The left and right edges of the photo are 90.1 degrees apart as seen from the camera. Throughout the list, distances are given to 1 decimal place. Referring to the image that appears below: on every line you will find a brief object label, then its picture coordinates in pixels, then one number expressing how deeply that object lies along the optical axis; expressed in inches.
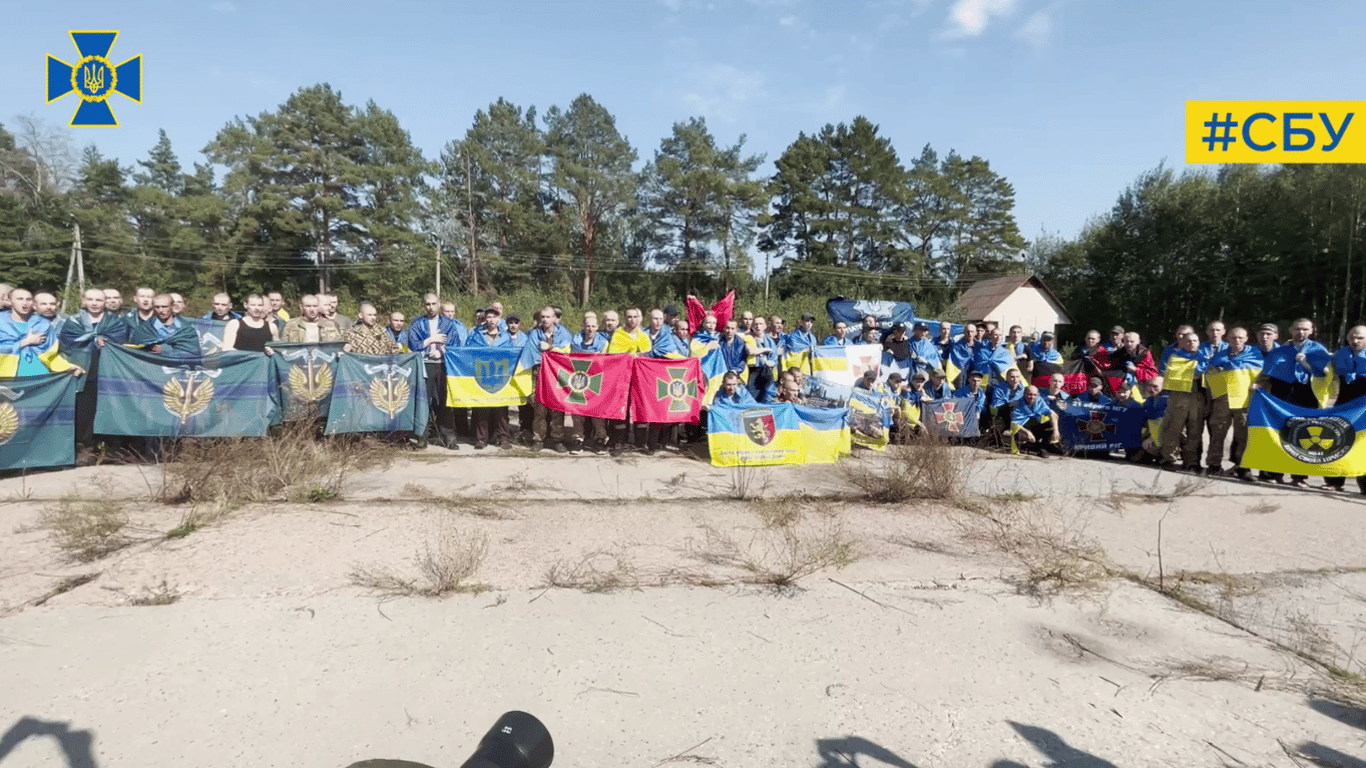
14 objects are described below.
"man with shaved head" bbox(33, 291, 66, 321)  300.5
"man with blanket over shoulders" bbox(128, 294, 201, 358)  333.4
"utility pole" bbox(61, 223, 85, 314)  1510.8
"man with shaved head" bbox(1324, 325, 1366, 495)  310.3
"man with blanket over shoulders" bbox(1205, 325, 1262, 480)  332.5
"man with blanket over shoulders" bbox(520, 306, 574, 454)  368.2
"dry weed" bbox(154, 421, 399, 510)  235.5
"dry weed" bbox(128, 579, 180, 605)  161.5
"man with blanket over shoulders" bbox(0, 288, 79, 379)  291.7
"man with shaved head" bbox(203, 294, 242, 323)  355.1
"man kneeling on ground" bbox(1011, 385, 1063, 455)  386.6
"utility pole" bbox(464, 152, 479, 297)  1958.7
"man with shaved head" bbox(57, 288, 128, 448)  307.6
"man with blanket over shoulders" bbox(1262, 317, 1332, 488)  321.4
